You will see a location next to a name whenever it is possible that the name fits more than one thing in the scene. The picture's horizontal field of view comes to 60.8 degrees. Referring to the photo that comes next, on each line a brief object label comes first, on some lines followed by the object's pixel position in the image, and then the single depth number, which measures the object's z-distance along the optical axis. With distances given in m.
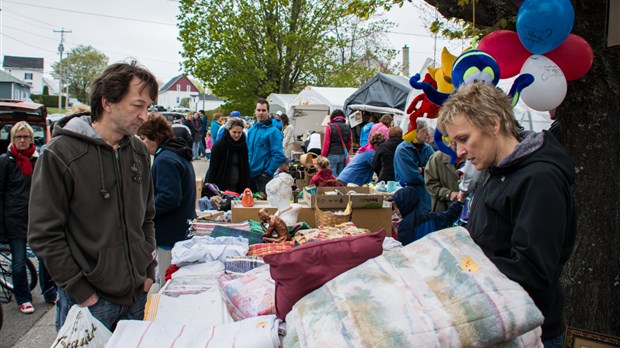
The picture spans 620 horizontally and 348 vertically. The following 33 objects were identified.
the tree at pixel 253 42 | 21.33
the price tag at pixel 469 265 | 1.76
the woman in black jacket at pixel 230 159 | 6.28
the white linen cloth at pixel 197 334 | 2.15
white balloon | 3.02
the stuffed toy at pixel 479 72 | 2.93
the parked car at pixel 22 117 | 10.05
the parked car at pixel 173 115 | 26.35
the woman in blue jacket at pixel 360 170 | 7.47
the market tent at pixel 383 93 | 13.19
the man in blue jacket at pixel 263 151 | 6.92
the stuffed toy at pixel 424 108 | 4.03
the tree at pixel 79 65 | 73.25
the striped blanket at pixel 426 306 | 1.65
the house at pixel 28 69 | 88.88
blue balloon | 2.92
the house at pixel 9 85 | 58.84
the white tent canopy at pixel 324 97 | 16.31
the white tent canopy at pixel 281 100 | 19.64
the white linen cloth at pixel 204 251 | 3.42
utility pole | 62.31
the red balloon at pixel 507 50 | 3.26
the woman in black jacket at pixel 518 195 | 1.82
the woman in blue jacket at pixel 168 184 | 4.02
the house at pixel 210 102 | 98.06
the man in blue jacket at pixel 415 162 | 6.08
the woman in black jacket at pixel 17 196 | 5.11
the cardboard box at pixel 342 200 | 4.43
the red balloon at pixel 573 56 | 3.10
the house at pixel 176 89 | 108.75
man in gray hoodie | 2.23
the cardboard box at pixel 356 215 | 4.48
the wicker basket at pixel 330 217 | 4.20
